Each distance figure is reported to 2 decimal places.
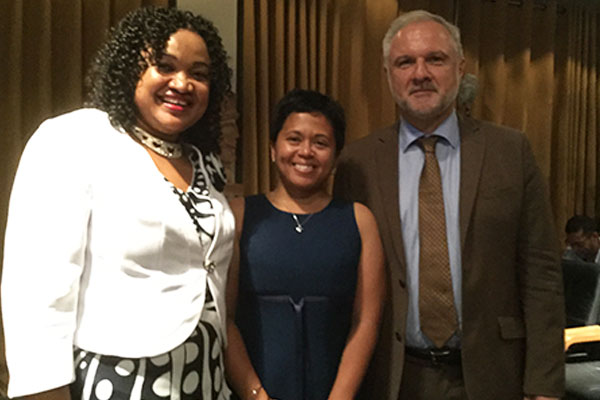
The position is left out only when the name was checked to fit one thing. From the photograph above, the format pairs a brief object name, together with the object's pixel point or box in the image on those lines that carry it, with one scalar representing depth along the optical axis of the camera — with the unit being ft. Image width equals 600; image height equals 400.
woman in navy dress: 4.81
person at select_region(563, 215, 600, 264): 13.21
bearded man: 5.00
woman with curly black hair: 3.28
